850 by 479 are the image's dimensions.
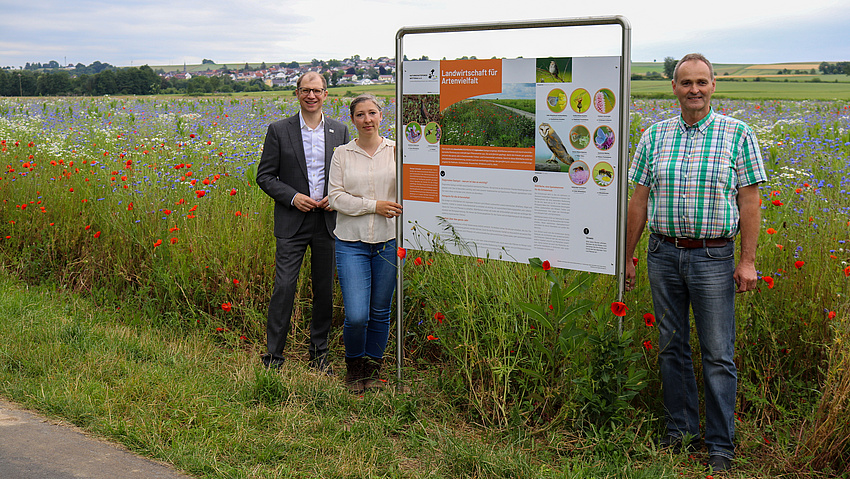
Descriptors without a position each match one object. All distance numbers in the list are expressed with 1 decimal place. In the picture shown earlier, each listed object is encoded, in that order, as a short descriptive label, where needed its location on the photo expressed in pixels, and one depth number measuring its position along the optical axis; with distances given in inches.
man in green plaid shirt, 142.0
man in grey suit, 212.1
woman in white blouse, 189.9
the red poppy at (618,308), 149.9
